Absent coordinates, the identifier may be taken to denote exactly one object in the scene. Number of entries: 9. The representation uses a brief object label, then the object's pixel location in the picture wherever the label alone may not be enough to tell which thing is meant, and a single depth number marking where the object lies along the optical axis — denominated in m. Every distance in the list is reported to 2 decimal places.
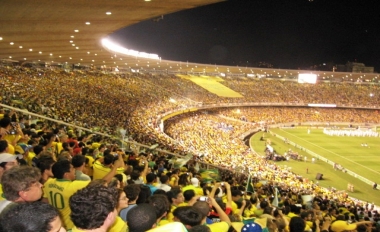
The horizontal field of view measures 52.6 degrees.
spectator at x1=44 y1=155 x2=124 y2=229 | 4.44
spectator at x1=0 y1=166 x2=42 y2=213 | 3.35
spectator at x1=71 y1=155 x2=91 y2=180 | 5.68
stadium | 13.55
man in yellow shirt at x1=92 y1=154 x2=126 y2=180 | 6.71
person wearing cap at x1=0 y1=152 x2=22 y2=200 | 4.99
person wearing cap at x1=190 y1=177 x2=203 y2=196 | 7.31
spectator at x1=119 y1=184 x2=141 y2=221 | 4.49
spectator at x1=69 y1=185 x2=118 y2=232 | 2.70
